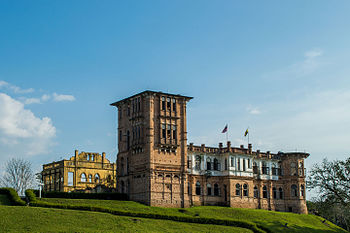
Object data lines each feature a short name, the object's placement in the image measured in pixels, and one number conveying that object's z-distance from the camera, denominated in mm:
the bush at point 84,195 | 64562
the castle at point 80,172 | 86562
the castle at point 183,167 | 72312
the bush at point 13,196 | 57656
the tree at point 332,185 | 64938
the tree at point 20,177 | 85688
